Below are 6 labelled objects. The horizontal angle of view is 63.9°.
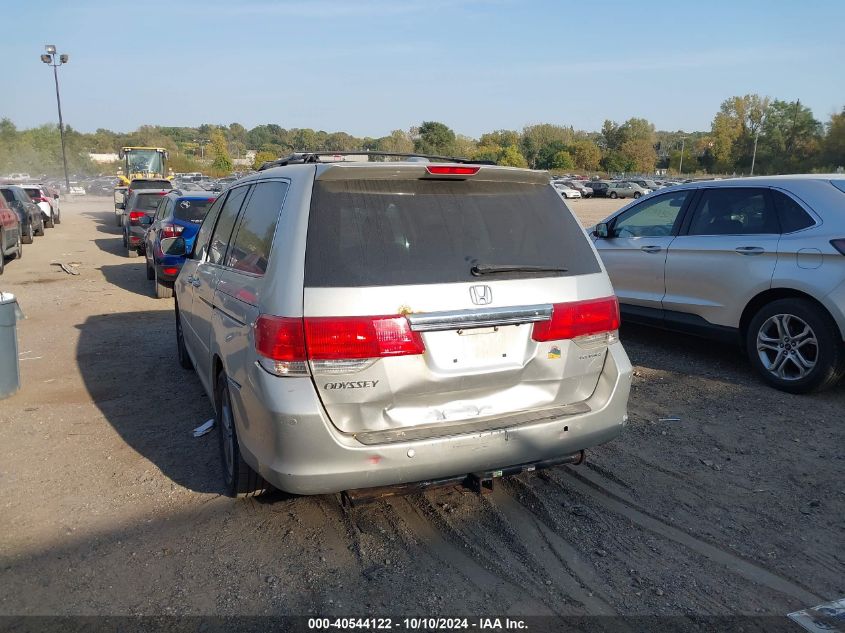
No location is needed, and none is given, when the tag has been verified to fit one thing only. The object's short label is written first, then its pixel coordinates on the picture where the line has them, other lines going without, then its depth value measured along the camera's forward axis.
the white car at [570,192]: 60.68
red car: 14.07
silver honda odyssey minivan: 2.98
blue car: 10.62
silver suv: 5.46
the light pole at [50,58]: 48.97
